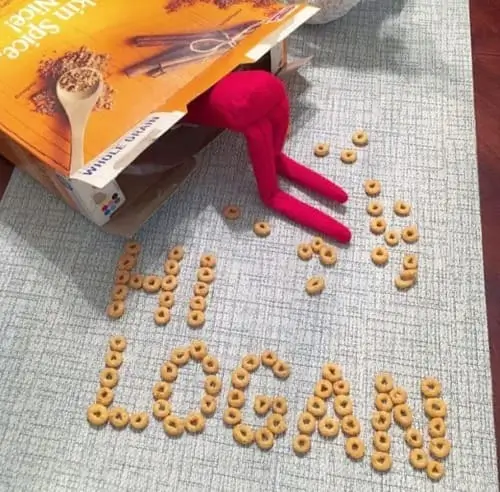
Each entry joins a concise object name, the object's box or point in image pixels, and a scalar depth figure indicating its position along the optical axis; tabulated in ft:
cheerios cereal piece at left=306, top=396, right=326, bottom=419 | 1.98
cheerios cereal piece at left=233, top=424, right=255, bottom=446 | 1.95
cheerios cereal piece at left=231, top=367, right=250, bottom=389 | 2.04
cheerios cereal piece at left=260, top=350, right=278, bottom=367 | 2.08
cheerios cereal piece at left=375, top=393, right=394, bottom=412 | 1.98
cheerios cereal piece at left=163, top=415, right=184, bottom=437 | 1.98
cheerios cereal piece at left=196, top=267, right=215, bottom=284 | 2.24
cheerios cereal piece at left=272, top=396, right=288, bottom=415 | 1.99
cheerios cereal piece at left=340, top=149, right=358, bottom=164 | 2.47
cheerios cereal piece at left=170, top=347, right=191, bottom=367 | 2.10
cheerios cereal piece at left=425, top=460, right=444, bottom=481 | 1.88
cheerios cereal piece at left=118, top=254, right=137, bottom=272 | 2.28
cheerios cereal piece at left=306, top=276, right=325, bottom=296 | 2.19
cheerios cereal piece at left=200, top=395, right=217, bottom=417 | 2.00
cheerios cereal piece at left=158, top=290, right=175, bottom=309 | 2.20
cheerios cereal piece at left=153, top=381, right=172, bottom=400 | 2.04
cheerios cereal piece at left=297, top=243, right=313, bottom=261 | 2.26
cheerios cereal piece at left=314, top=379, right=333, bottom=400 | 2.02
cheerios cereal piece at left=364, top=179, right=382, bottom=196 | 2.38
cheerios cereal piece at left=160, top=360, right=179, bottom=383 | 2.07
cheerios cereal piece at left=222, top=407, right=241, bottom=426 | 1.99
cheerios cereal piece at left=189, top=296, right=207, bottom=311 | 2.18
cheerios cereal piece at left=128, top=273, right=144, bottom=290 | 2.25
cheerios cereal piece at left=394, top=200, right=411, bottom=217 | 2.33
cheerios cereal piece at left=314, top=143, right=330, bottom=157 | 2.49
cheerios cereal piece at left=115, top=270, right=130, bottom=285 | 2.26
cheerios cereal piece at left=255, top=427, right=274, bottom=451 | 1.94
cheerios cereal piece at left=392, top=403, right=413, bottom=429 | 1.95
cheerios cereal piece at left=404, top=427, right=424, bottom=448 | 1.92
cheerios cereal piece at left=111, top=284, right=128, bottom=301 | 2.22
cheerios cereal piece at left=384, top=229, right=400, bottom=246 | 2.28
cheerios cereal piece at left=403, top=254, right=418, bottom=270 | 2.21
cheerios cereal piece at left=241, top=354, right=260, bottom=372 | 2.07
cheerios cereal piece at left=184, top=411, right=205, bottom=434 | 1.98
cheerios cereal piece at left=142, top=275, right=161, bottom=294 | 2.24
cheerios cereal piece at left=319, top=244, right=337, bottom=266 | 2.24
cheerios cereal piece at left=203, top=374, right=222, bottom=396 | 2.04
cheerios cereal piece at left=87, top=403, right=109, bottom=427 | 2.00
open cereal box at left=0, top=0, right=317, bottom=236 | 2.04
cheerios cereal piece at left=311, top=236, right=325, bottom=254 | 2.28
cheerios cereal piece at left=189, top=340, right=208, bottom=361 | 2.10
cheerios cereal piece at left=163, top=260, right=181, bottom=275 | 2.27
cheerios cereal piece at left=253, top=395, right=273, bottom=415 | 2.00
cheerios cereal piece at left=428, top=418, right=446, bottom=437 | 1.93
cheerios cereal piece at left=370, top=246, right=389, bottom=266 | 2.23
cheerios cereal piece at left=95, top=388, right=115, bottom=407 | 2.04
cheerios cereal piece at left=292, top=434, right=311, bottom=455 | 1.93
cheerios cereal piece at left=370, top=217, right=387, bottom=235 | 2.30
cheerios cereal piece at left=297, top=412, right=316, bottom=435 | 1.96
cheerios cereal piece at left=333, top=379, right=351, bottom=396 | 2.01
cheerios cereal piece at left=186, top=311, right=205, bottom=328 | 2.16
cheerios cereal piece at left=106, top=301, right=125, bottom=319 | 2.19
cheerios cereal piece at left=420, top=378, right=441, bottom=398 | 1.99
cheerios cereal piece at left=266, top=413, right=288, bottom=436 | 1.96
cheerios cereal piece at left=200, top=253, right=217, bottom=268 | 2.28
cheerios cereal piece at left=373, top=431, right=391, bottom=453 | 1.91
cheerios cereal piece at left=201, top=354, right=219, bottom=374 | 2.07
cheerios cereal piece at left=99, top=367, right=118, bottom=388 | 2.06
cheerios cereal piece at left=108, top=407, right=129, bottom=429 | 2.00
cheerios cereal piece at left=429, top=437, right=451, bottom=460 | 1.90
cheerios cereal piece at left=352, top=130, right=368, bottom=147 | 2.51
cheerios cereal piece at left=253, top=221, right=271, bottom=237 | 2.33
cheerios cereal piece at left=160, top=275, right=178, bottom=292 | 2.23
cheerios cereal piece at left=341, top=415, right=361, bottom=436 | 1.94
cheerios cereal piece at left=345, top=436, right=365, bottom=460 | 1.91
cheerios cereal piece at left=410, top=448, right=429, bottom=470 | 1.89
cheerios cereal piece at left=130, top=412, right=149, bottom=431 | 1.99
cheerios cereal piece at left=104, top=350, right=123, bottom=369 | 2.10
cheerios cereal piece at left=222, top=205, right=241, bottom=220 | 2.38
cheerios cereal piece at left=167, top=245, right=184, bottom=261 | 2.30
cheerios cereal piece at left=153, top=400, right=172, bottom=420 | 2.01
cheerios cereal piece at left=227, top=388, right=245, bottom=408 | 2.01
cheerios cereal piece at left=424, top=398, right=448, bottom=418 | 1.96
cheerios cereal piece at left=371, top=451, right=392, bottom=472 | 1.89
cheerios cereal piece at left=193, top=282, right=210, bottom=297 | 2.22
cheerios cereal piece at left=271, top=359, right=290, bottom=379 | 2.05
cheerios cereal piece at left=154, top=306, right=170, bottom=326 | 2.17
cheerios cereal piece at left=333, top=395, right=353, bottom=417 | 1.98
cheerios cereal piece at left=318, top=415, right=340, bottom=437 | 1.95
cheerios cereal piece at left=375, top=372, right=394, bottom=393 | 2.01
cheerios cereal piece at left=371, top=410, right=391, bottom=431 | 1.95
